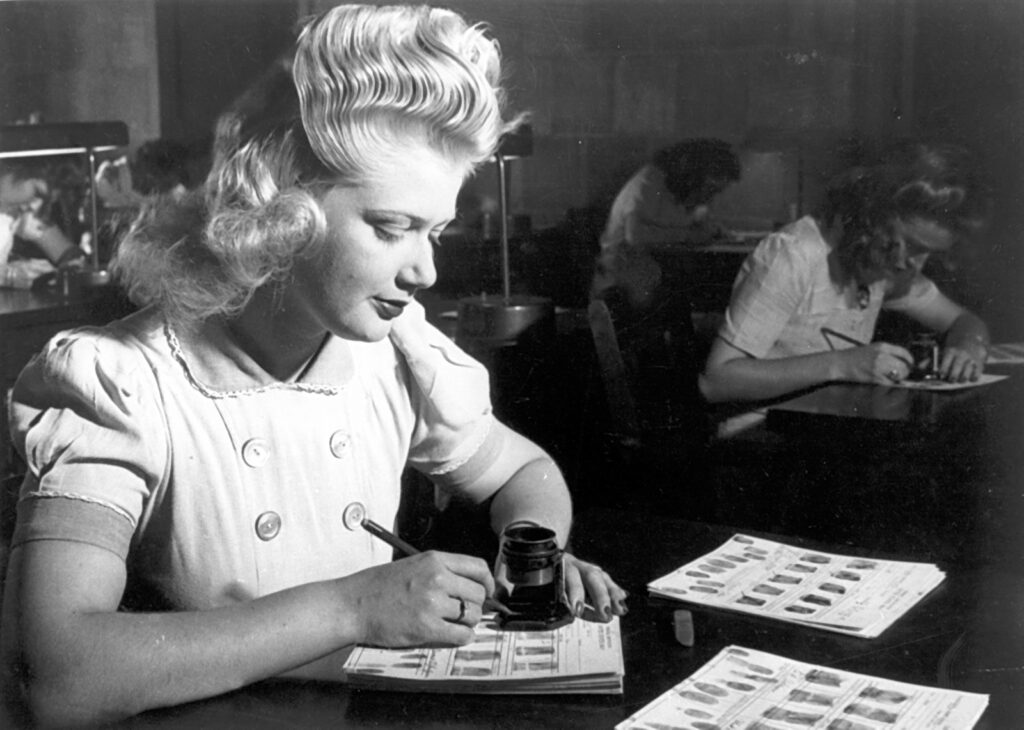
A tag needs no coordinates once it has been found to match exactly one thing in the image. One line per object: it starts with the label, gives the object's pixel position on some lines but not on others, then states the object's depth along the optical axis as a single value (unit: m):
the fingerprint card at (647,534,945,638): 1.51
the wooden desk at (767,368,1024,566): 2.33
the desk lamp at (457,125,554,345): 1.97
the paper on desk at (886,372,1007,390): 2.52
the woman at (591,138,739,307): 2.24
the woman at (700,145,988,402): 2.38
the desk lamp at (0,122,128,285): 1.75
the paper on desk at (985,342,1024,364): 2.44
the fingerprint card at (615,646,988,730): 1.19
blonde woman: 1.28
